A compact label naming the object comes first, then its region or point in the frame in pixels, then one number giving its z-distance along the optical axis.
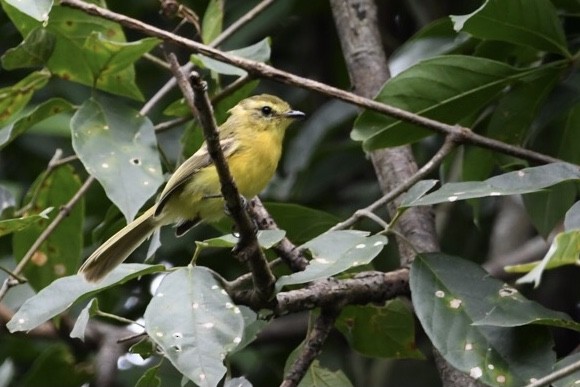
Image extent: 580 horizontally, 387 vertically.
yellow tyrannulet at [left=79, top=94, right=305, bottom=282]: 6.24
